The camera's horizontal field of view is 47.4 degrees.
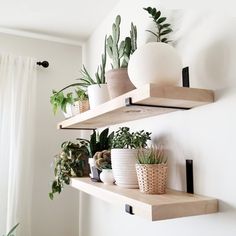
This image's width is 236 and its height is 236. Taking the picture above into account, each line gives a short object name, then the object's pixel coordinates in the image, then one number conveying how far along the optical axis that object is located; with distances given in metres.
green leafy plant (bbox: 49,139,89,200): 1.53
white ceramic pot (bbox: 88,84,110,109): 1.25
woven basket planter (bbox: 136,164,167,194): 0.91
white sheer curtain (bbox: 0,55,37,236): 1.69
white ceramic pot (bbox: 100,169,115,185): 1.17
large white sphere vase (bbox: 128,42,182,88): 0.85
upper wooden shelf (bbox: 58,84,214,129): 0.80
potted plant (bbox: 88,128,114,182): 1.38
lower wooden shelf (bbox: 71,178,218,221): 0.74
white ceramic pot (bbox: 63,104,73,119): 1.59
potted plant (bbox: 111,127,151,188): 1.03
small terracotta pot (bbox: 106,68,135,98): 1.07
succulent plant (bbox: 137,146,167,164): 0.93
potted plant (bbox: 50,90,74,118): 1.60
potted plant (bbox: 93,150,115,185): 1.18
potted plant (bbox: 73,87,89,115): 1.46
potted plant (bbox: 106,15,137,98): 1.07
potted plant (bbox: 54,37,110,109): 1.25
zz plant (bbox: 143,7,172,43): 1.03
